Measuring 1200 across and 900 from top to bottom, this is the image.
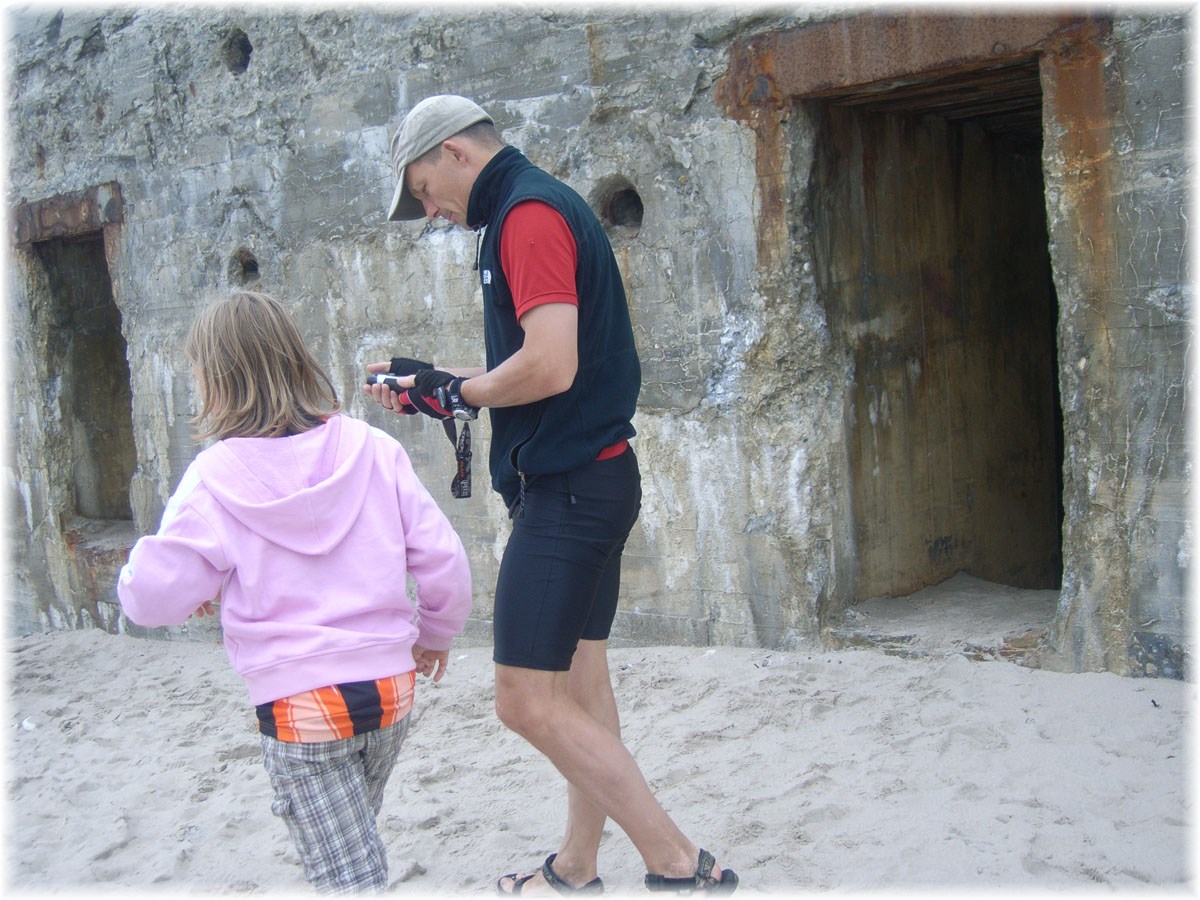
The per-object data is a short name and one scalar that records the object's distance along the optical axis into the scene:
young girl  2.29
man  2.42
